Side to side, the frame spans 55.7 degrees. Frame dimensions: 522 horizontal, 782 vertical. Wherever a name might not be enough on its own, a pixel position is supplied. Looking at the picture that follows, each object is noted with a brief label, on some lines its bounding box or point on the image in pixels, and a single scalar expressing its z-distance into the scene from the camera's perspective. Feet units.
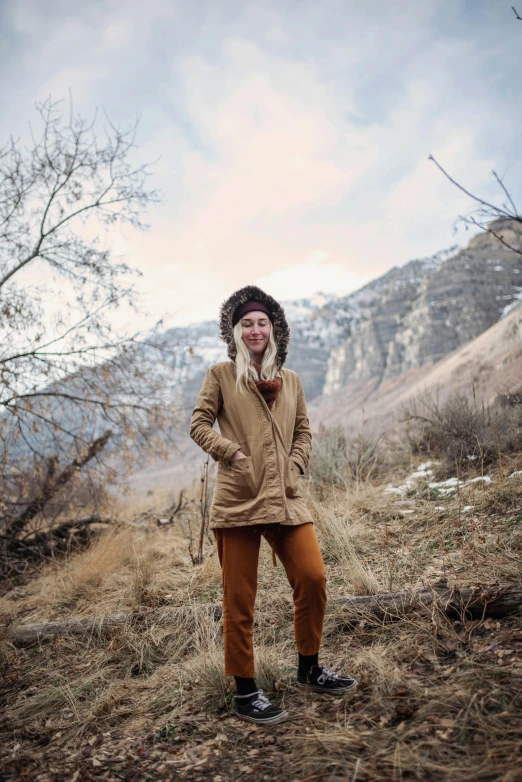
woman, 8.23
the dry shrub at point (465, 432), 21.12
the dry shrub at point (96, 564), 17.29
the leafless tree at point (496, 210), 6.36
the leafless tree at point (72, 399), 21.65
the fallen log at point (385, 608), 9.71
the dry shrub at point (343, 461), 24.32
